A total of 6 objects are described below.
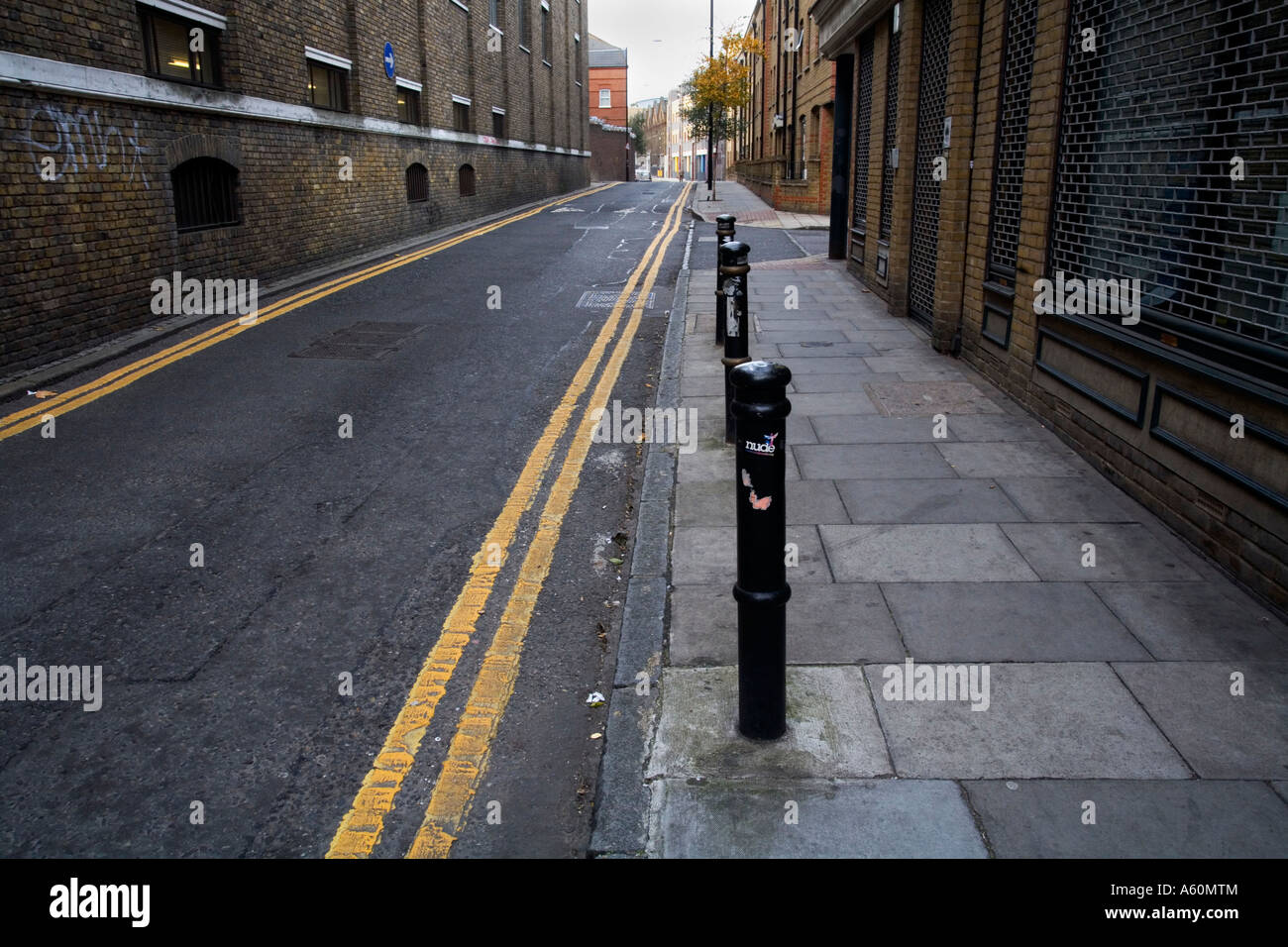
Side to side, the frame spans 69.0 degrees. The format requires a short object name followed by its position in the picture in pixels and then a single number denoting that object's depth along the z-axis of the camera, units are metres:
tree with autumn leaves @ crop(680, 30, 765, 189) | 39.47
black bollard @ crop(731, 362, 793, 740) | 2.85
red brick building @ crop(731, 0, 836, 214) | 26.75
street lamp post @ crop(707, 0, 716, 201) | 36.27
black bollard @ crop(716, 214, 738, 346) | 8.84
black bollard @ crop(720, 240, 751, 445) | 6.26
